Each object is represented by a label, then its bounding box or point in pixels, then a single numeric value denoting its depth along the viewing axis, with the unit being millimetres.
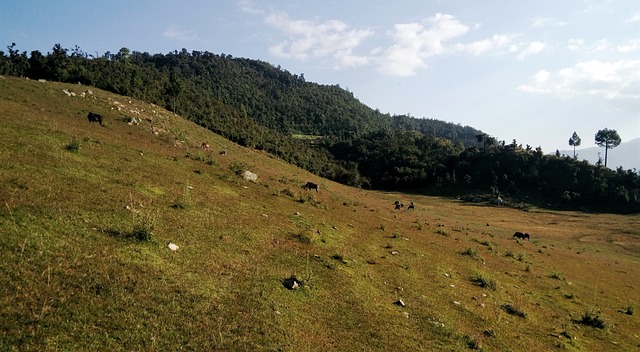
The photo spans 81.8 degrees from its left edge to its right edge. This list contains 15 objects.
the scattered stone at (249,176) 34219
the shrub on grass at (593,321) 19516
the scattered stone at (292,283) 13508
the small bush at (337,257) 18375
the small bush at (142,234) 13172
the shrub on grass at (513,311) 17812
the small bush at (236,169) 34969
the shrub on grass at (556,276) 29359
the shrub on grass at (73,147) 22297
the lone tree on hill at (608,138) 163500
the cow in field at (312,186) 49950
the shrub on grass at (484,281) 21297
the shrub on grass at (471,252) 29292
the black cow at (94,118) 50875
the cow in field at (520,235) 57875
